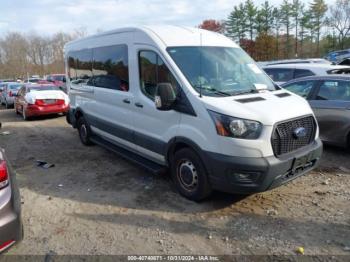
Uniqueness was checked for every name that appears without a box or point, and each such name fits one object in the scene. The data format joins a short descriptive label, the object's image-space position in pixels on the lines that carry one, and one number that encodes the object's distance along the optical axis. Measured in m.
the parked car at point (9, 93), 18.78
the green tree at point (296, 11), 60.78
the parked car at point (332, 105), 6.24
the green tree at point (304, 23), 60.09
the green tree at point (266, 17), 58.94
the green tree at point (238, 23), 60.78
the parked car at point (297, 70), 9.11
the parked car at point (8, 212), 3.00
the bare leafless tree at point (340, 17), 54.62
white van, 3.98
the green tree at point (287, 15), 60.25
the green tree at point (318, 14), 58.44
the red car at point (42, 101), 12.59
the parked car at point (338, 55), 27.23
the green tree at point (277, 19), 59.41
